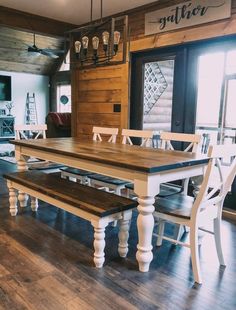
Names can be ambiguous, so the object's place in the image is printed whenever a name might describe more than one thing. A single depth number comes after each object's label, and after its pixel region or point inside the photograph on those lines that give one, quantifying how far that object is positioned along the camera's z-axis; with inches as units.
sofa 259.0
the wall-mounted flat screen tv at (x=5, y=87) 395.2
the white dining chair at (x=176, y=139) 109.1
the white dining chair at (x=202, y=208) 77.2
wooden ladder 429.1
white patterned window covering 163.3
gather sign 129.3
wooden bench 86.2
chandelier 107.7
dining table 80.7
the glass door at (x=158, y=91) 151.8
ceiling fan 280.2
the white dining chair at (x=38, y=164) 143.7
